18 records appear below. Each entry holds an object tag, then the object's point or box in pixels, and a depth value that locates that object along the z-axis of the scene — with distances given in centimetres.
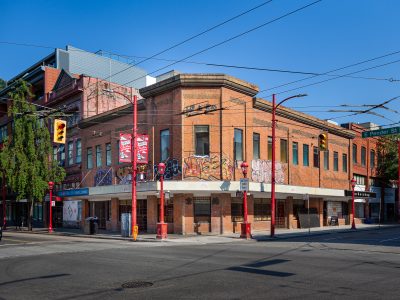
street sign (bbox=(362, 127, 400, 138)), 2469
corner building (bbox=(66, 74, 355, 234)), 3050
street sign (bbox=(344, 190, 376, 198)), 4269
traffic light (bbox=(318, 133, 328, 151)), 2691
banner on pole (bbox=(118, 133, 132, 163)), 2853
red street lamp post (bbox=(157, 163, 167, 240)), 2652
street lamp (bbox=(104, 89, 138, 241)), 2688
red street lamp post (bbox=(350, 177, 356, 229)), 3779
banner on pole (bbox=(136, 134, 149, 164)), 2864
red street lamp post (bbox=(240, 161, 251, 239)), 2706
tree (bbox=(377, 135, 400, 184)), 5309
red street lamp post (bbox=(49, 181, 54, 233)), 3826
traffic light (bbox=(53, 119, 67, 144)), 2306
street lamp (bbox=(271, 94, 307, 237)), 2794
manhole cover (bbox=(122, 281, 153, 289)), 1029
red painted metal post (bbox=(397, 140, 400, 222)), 5031
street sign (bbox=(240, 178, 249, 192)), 2702
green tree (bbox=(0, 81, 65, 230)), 4003
